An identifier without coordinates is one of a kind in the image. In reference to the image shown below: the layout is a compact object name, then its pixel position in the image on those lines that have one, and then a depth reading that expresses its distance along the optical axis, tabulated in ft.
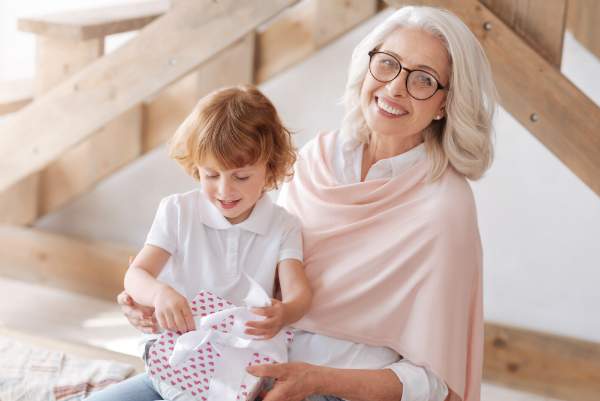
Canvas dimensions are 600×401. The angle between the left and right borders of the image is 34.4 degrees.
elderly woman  6.70
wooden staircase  9.00
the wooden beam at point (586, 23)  11.23
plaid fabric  8.00
